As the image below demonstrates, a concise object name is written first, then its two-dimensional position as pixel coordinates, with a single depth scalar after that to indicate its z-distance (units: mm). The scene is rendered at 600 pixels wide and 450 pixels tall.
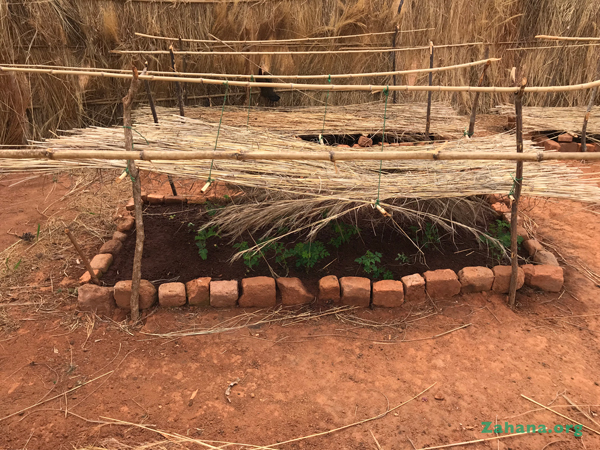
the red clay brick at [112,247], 3032
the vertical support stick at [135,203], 2264
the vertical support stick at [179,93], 3589
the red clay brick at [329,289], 2619
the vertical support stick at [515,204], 2365
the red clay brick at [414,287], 2633
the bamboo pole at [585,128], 4520
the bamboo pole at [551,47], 5977
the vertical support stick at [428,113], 3889
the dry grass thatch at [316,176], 2439
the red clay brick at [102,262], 2842
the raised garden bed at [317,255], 2826
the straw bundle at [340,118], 4152
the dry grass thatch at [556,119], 5238
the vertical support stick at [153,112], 3296
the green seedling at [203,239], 2895
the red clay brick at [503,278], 2703
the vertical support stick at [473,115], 3167
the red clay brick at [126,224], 3281
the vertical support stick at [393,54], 5074
